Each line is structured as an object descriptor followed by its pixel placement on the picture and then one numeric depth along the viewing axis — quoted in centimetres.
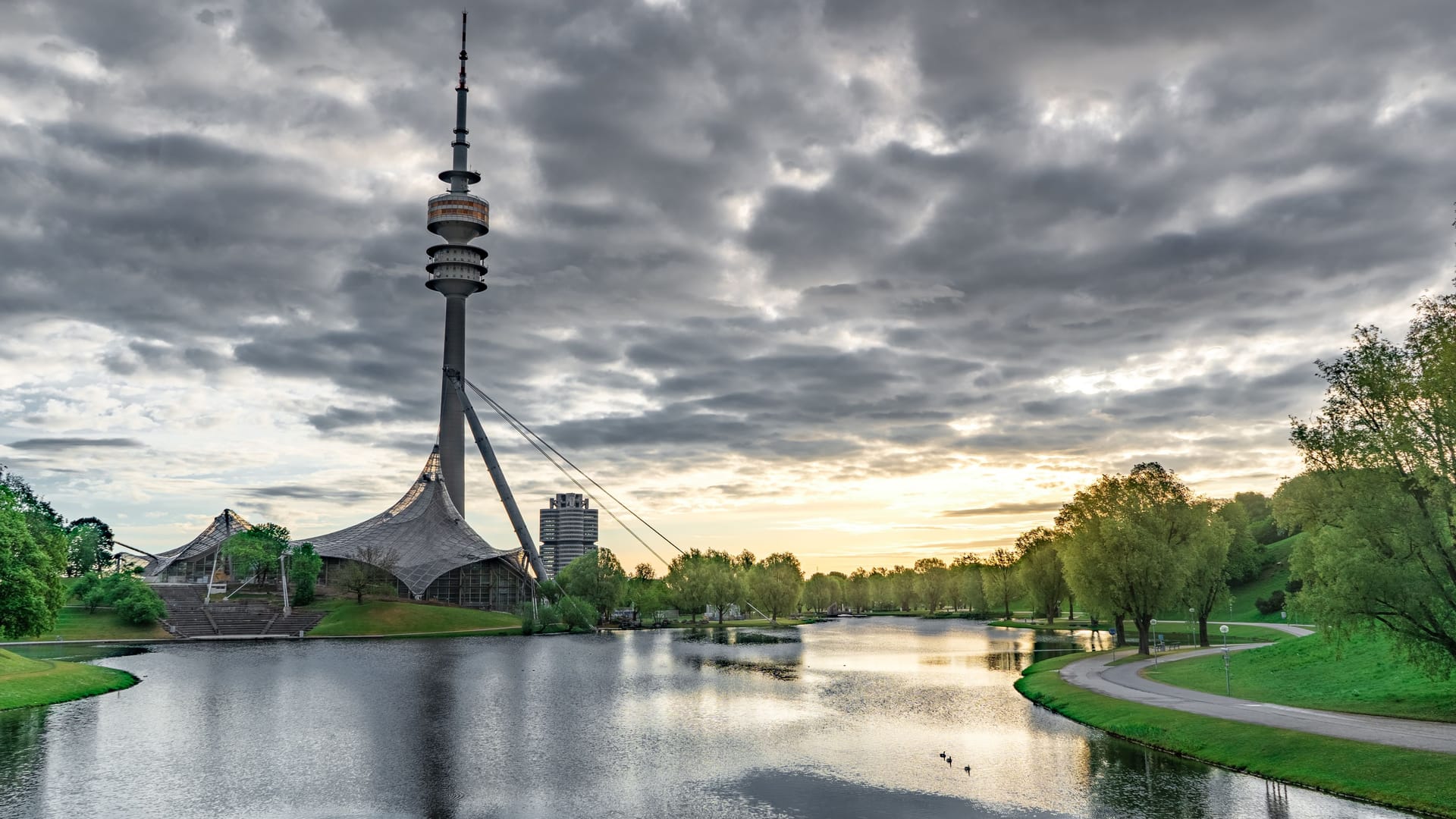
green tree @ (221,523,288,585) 13325
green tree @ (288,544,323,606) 13300
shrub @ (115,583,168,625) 10494
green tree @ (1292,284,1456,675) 3447
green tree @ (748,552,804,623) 17462
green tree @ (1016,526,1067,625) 13338
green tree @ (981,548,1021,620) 17075
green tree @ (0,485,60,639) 5253
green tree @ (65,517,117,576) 13275
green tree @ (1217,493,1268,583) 11212
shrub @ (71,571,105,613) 10806
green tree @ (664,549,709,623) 16000
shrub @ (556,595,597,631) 13025
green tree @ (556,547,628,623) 14062
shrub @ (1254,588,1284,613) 12162
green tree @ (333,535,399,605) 14825
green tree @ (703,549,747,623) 15712
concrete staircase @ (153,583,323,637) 11062
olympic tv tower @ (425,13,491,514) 18725
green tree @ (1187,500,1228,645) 7256
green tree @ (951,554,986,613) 19462
